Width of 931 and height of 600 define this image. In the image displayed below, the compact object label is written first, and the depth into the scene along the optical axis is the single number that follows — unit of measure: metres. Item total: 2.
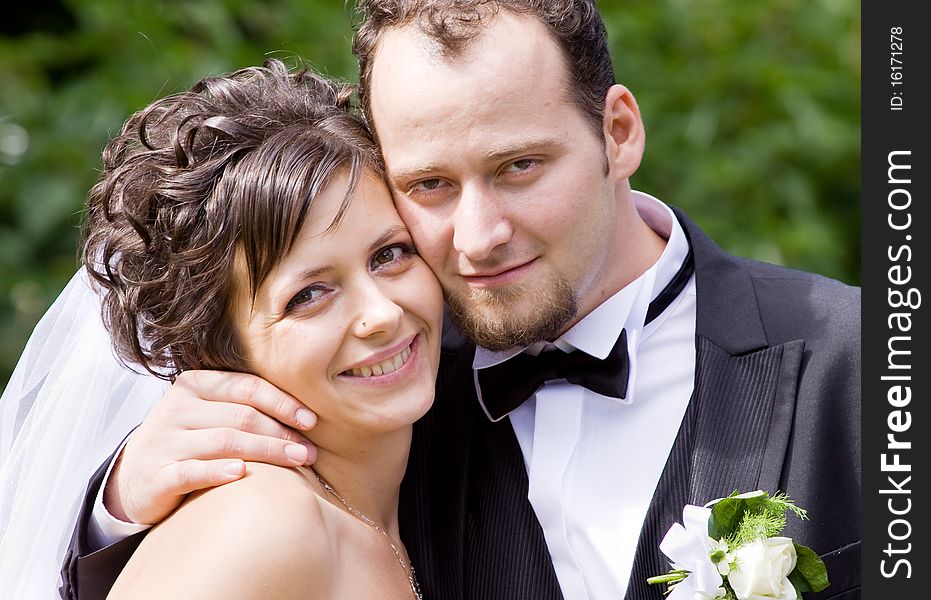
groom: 2.94
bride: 2.69
